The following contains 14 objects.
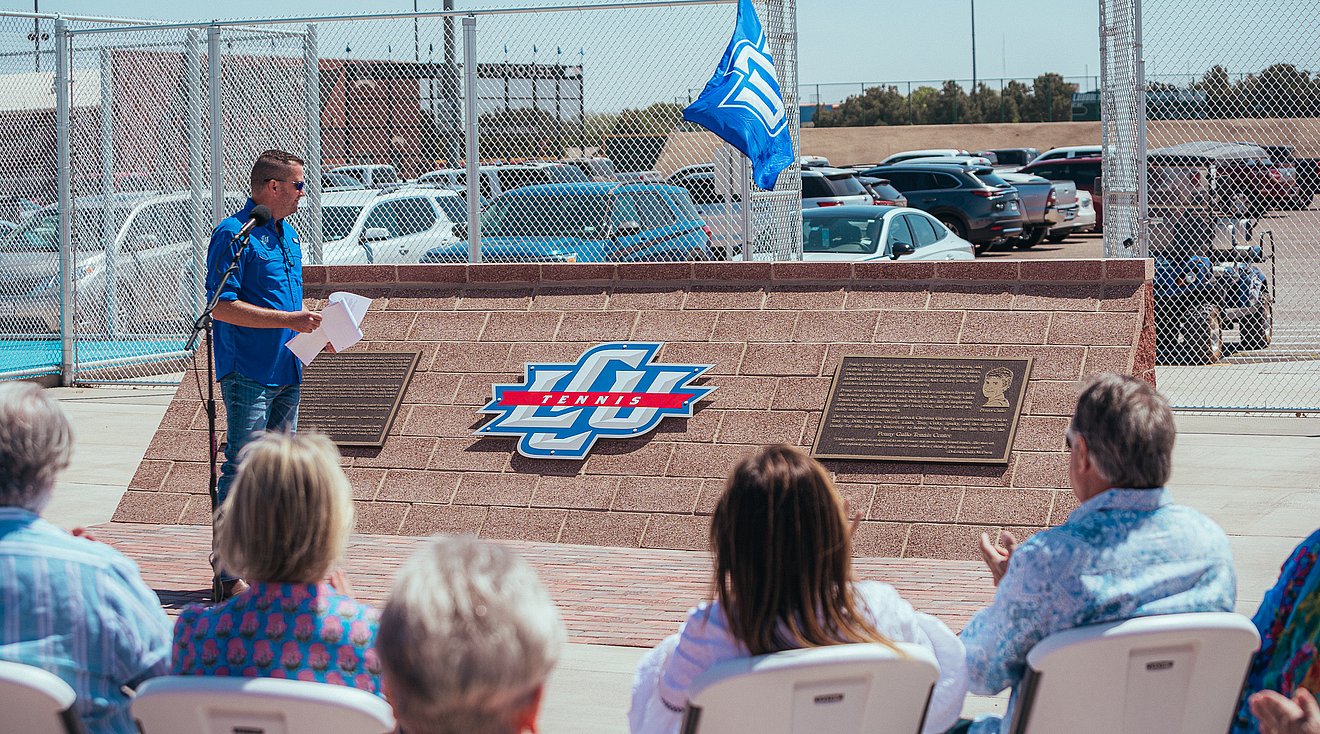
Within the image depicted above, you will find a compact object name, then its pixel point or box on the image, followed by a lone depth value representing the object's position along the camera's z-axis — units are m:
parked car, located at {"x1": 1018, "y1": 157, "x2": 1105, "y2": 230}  32.97
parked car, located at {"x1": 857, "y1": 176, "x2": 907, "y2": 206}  25.62
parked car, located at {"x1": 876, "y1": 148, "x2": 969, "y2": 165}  39.53
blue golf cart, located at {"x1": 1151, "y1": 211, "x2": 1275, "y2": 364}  11.34
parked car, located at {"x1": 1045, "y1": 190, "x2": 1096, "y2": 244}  28.27
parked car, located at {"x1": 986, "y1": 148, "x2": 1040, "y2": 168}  43.81
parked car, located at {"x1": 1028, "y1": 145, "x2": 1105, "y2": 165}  35.91
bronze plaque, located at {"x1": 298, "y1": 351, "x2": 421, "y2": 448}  8.41
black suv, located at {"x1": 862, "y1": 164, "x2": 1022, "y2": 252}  25.02
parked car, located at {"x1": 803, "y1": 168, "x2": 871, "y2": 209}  25.47
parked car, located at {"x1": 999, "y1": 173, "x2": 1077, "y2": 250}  26.73
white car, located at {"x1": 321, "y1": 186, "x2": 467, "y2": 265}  12.15
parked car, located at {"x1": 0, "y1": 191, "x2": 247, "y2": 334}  14.16
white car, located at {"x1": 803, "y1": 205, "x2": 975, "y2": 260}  13.85
